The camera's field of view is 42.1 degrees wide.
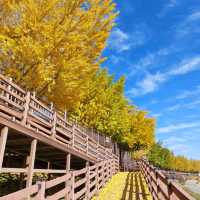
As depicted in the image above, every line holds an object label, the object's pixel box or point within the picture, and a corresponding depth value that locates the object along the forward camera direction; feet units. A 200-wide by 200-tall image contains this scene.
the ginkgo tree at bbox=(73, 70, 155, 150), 80.64
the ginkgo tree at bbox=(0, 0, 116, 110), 35.86
